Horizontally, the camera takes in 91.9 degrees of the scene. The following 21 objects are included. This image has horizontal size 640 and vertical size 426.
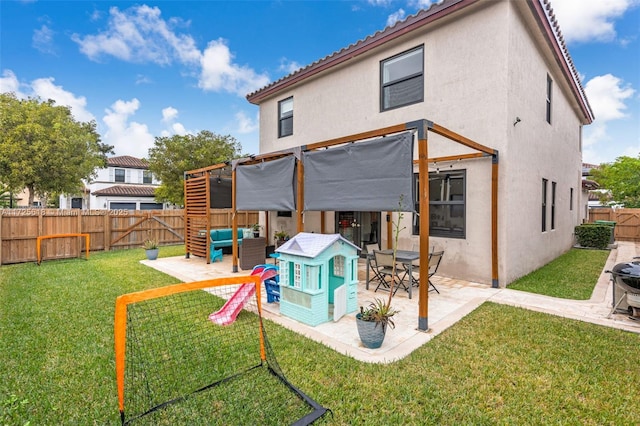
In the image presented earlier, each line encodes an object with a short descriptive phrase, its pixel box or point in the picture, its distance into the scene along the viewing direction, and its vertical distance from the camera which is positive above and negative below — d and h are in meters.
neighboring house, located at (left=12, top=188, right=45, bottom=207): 40.79 +1.57
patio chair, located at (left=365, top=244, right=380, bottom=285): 6.39 -0.92
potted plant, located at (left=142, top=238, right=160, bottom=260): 9.63 -1.21
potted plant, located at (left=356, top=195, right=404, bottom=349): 3.58 -1.32
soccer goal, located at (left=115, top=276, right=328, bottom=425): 2.46 -1.63
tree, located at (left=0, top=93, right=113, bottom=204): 15.04 +3.39
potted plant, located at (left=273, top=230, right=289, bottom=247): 10.05 -0.84
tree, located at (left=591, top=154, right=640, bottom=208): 22.19 +2.49
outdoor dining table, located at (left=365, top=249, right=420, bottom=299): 5.69 -0.85
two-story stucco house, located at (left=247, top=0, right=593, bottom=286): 6.46 +2.63
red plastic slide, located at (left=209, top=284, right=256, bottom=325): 4.50 -1.44
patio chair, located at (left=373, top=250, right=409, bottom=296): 5.82 -1.15
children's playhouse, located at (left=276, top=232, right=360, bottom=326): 4.42 -0.98
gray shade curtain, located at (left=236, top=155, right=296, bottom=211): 6.45 +0.62
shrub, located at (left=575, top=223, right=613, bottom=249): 12.20 -0.87
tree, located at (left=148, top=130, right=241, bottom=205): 21.61 +3.94
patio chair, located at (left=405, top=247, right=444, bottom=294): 5.87 -1.02
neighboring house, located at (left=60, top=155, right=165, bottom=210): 30.11 +2.30
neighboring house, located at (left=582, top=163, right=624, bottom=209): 25.65 +1.38
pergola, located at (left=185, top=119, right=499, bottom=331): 4.19 +0.45
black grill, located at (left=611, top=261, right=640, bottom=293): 4.25 -0.87
